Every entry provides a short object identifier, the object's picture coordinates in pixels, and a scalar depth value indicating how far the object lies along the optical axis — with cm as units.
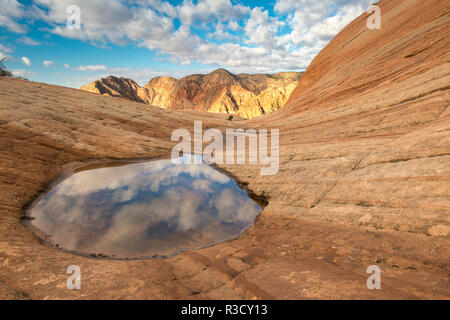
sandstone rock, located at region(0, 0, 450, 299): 438
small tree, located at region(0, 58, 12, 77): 2843
